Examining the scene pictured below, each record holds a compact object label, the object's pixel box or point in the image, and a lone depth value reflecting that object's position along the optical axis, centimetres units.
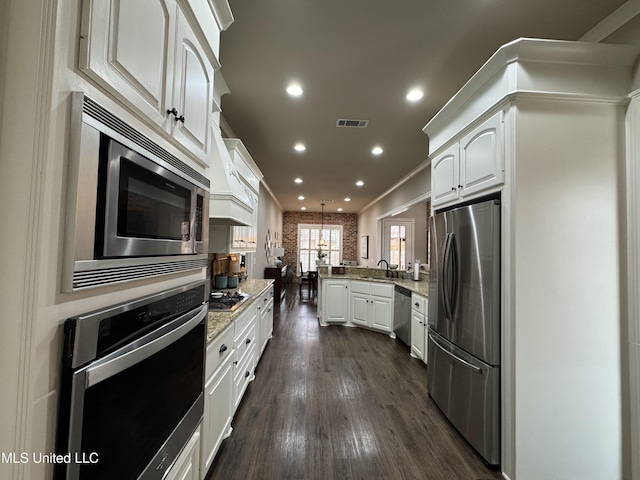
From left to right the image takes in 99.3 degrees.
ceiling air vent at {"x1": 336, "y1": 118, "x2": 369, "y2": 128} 321
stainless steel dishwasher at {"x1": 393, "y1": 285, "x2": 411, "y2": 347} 373
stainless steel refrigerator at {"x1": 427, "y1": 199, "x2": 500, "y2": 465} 172
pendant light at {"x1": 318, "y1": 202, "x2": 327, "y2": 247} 1082
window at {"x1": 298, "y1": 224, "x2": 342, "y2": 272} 1095
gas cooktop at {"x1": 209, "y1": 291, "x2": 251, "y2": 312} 210
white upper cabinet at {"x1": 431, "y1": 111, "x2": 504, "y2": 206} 175
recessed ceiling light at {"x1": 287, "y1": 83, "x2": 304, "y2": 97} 256
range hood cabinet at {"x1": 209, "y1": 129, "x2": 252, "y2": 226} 206
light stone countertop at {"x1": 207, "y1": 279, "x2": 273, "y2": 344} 155
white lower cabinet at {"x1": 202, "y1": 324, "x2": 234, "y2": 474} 146
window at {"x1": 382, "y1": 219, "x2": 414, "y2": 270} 820
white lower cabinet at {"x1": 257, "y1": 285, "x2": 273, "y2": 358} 317
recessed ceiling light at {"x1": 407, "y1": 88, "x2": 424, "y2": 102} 259
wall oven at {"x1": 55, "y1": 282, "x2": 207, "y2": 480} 58
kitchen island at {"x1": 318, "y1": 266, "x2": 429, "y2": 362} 352
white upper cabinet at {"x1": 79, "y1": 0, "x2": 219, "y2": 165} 63
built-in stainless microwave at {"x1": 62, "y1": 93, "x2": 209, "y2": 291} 58
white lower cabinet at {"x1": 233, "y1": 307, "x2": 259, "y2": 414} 208
